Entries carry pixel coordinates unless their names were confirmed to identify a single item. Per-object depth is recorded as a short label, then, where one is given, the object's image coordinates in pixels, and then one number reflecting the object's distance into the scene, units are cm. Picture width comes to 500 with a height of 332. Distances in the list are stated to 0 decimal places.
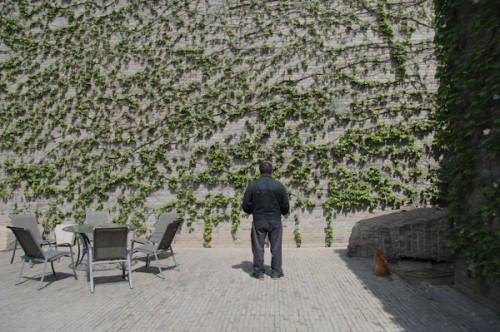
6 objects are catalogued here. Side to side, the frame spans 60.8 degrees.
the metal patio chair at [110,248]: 529
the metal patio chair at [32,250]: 543
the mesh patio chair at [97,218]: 776
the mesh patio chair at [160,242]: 604
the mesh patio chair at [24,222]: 704
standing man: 585
